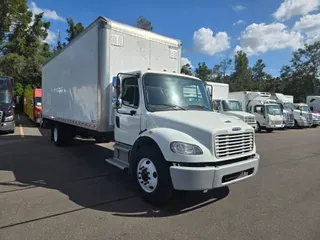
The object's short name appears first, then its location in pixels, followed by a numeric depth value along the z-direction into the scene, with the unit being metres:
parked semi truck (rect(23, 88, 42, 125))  19.30
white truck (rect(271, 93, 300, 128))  23.19
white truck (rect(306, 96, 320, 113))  33.23
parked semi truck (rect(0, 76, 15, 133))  13.36
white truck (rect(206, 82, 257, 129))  17.39
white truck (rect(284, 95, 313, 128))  24.67
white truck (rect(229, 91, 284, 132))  19.23
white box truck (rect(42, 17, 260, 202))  4.20
